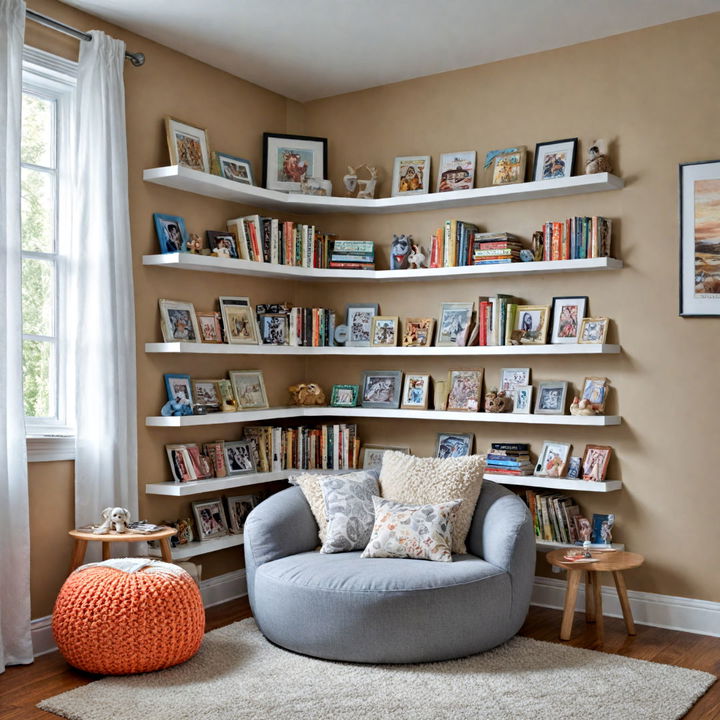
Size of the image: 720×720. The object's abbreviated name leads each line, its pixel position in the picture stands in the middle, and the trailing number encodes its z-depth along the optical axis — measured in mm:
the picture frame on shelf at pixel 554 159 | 4137
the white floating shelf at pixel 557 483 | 3918
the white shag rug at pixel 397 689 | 2855
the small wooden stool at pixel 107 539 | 3416
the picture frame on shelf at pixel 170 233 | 4090
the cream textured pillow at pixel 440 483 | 3744
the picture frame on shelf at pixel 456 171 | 4457
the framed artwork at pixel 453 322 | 4426
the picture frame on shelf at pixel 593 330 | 4016
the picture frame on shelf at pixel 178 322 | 4102
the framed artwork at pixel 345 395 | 4797
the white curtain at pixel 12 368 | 3303
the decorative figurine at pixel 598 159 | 3982
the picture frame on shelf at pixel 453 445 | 4457
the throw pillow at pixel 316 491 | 3870
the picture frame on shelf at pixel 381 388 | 4691
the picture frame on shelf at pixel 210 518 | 4234
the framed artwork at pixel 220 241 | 4312
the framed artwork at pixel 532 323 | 4176
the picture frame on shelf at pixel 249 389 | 4500
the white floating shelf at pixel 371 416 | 3953
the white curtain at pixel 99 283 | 3688
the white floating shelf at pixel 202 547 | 3975
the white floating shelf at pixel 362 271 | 3979
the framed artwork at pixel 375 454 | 4715
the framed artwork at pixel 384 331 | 4676
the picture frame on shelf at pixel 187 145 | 4113
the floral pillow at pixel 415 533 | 3549
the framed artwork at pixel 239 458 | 4359
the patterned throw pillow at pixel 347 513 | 3729
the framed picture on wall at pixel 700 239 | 3787
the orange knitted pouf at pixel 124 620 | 3104
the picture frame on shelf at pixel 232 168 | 4418
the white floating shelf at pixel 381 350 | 3962
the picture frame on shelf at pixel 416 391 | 4562
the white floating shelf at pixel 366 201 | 3986
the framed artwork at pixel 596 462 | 3988
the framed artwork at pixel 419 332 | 4543
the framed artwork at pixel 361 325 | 4789
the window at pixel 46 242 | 3650
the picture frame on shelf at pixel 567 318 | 4121
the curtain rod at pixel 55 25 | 3443
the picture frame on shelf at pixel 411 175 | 4594
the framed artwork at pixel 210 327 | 4312
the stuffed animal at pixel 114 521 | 3486
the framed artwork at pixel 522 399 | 4215
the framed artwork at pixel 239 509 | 4426
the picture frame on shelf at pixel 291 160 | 4711
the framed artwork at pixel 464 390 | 4371
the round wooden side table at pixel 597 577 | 3598
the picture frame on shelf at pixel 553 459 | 4117
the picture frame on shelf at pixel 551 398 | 4145
